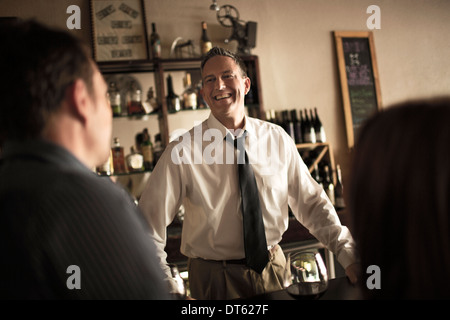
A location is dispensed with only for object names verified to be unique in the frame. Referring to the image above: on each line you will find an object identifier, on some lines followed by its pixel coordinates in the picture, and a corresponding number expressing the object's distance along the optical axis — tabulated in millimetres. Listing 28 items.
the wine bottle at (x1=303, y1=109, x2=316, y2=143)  3751
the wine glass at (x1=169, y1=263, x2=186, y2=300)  971
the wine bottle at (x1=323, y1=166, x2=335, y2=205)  3676
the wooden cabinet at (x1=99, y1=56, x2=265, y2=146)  3375
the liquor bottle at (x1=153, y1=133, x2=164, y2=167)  3473
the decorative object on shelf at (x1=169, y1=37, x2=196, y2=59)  3691
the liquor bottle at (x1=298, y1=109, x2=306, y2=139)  3848
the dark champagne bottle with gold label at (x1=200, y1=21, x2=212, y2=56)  3578
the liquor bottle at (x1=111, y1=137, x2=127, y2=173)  3424
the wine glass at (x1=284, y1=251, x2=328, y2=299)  1090
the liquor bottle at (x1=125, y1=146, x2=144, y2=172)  3398
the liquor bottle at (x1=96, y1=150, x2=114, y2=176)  3316
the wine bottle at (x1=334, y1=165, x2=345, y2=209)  3667
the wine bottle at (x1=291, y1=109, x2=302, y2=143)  3744
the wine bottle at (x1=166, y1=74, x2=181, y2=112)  3482
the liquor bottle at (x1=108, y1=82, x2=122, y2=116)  3425
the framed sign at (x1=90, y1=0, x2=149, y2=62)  3561
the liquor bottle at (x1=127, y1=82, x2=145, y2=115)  3475
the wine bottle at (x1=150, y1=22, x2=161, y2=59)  3475
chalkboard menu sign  4180
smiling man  1767
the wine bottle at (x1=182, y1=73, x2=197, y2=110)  3512
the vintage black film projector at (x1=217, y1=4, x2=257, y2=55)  3695
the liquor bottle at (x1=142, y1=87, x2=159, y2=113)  3467
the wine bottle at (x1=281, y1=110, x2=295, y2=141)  3734
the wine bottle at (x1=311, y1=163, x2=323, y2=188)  3797
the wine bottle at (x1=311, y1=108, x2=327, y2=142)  3805
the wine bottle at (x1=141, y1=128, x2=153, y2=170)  3441
